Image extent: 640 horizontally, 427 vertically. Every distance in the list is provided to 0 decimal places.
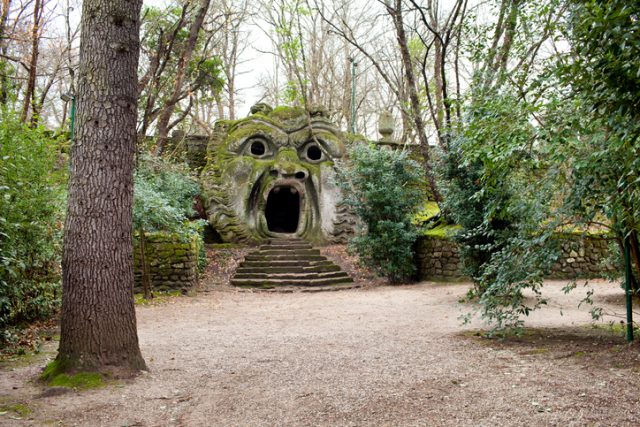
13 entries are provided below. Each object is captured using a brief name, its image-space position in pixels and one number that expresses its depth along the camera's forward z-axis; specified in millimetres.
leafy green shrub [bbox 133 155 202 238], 9727
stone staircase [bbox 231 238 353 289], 12172
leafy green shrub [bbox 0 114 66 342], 5417
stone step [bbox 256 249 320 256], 13643
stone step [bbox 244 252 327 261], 13336
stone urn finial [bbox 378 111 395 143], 18812
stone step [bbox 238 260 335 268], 12992
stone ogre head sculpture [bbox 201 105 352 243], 14586
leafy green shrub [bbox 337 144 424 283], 11742
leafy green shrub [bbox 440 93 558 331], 4504
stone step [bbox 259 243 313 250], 14088
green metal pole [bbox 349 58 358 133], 20125
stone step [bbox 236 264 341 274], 12695
